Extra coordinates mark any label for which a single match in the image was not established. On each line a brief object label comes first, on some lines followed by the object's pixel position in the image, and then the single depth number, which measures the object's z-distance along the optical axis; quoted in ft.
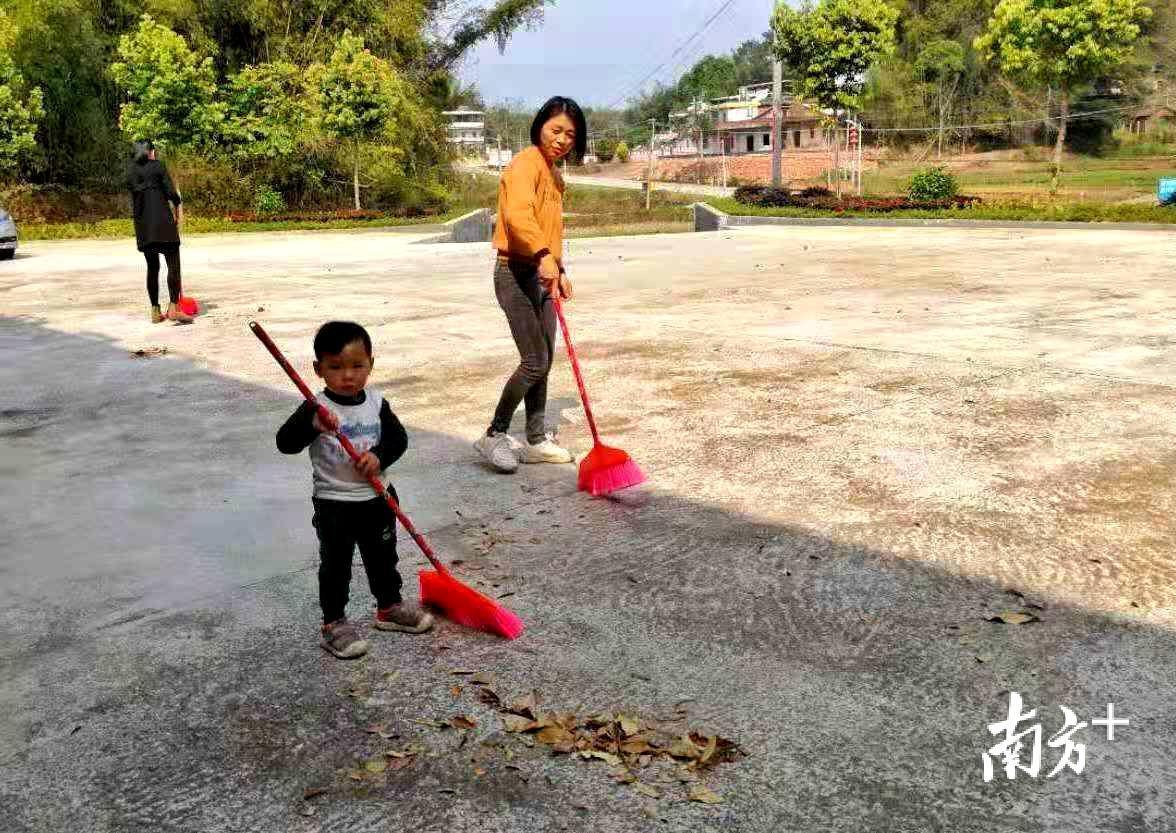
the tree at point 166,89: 96.84
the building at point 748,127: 274.57
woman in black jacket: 32.24
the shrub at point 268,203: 106.73
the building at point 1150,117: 211.20
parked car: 62.80
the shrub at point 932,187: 84.84
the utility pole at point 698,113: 326.94
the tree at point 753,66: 415.83
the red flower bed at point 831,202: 81.46
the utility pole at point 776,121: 97.86
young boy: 10.32
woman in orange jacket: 16.03
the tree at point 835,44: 92.27
